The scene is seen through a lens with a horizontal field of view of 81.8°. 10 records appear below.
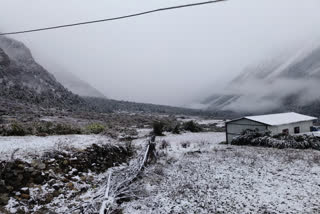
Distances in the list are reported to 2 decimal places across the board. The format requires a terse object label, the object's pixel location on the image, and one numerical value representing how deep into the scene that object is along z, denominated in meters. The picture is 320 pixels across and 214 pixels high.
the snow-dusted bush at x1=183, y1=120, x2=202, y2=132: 36.47
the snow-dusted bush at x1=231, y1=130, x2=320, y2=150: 16.27
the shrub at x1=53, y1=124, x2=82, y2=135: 13.66
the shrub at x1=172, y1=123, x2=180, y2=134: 31.93
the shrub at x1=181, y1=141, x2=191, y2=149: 17.83
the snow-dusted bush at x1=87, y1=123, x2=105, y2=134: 16.82
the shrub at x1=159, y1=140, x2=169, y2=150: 16.34
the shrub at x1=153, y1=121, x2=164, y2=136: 29.98
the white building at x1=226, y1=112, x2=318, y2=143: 20.97
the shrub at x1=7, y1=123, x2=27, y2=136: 11.62
